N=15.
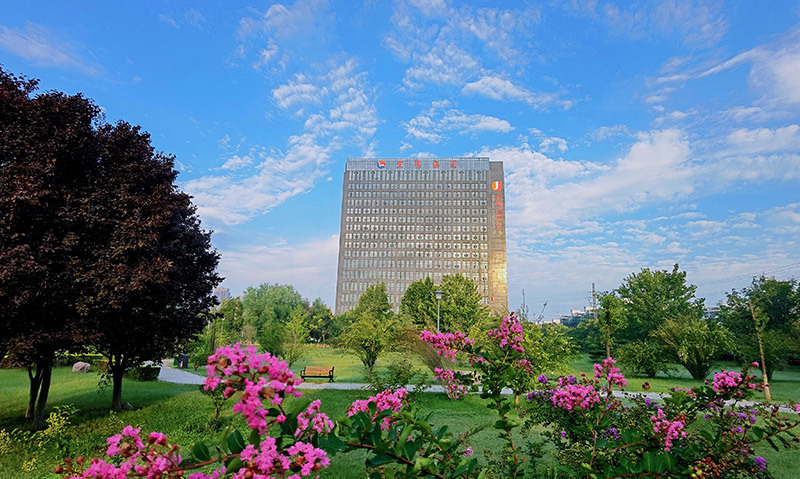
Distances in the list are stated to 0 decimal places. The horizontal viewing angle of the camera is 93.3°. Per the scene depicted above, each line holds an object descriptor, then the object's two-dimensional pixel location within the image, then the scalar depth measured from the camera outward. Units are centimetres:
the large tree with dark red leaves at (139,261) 716
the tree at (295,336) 1685
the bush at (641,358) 1919
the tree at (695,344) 1797
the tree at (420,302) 3609
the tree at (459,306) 3303
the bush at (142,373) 1642
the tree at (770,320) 1769
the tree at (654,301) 2539
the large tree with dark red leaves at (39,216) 617
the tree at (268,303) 4167
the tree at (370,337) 1502
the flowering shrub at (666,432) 193
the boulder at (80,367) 1818
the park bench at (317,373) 1695
